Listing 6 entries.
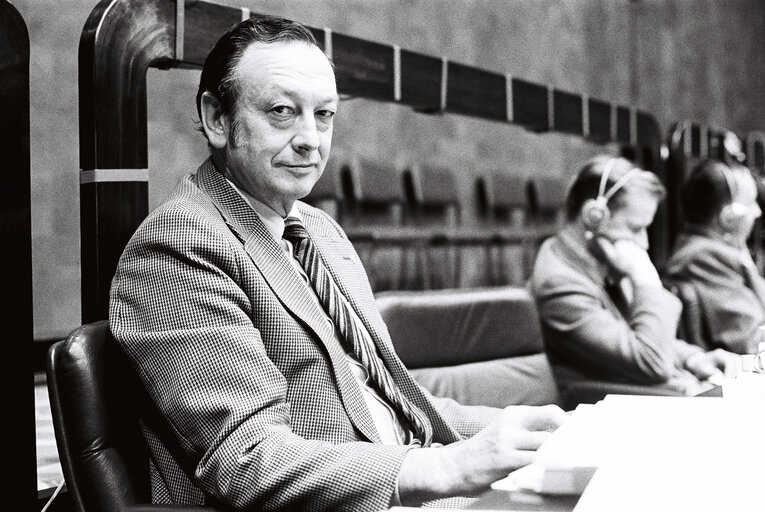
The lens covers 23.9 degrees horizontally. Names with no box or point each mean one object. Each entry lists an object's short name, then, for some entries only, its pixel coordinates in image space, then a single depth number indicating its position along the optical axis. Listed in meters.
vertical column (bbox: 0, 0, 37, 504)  2.29
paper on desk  1.74
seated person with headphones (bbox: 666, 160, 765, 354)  3.58
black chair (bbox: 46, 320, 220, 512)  2.05
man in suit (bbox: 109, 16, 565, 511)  1.97
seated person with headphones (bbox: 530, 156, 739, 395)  2.99
